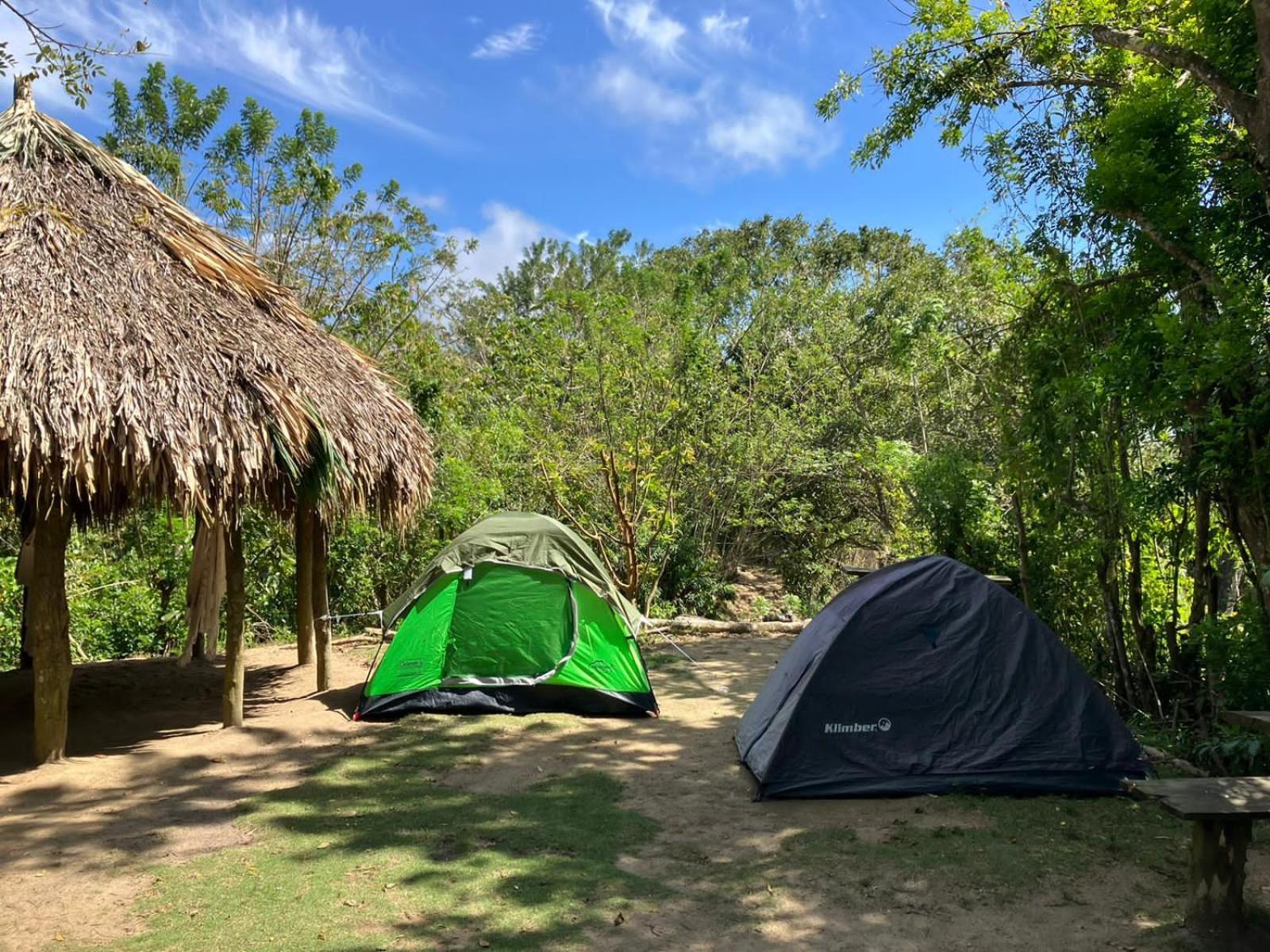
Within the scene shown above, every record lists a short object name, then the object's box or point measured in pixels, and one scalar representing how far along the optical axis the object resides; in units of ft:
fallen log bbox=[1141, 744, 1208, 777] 18.47
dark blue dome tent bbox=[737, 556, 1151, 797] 17.69
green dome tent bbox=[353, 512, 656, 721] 24.95
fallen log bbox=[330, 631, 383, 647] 37.63
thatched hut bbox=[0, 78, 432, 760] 18.83
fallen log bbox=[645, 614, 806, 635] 40.04
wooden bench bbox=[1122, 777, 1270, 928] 11.99
